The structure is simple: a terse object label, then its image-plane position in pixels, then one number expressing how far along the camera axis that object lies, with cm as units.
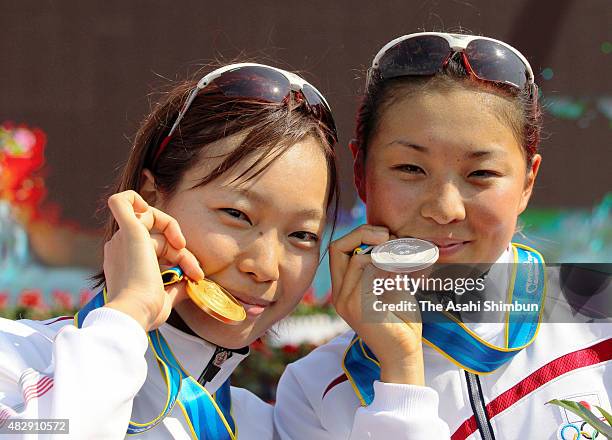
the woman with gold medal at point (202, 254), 236
